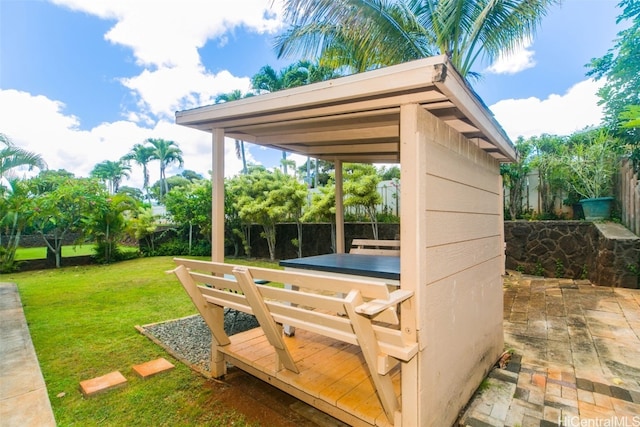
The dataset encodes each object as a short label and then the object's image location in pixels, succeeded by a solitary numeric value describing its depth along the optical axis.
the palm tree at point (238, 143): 18.02
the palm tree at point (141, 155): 29.89
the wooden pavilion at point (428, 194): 1.53
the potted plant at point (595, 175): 5.83
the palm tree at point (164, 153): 29.36
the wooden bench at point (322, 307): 1.32
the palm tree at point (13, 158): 8.07
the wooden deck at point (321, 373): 1.76
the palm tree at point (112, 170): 32.25
